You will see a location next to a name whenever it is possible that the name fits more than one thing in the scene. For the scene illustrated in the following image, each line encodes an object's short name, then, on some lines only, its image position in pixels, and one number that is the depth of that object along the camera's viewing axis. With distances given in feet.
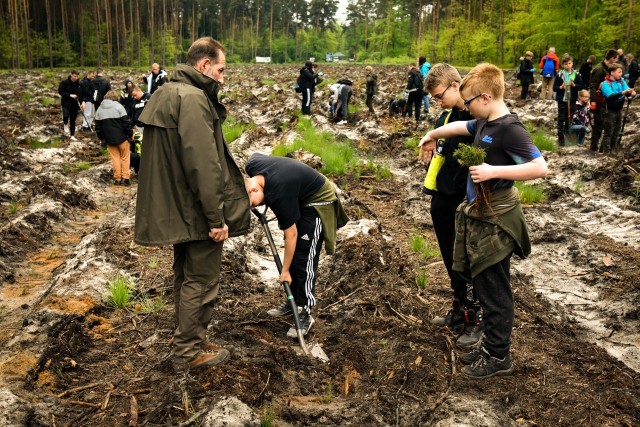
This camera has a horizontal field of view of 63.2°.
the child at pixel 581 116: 38.09
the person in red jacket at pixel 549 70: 53.23
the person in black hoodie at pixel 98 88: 48.03
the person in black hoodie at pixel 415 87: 51.78
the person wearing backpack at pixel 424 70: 53.14
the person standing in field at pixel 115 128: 32.71
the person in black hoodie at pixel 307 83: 56.30
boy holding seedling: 10.16
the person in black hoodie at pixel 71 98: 46.75
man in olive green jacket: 10.55
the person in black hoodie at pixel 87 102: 49.78
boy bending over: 12.42
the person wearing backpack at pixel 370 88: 58.75
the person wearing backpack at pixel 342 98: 56.49
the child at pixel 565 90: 39.54
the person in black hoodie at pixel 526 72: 57.47
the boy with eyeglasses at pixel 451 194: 12.50
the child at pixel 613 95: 33.30
